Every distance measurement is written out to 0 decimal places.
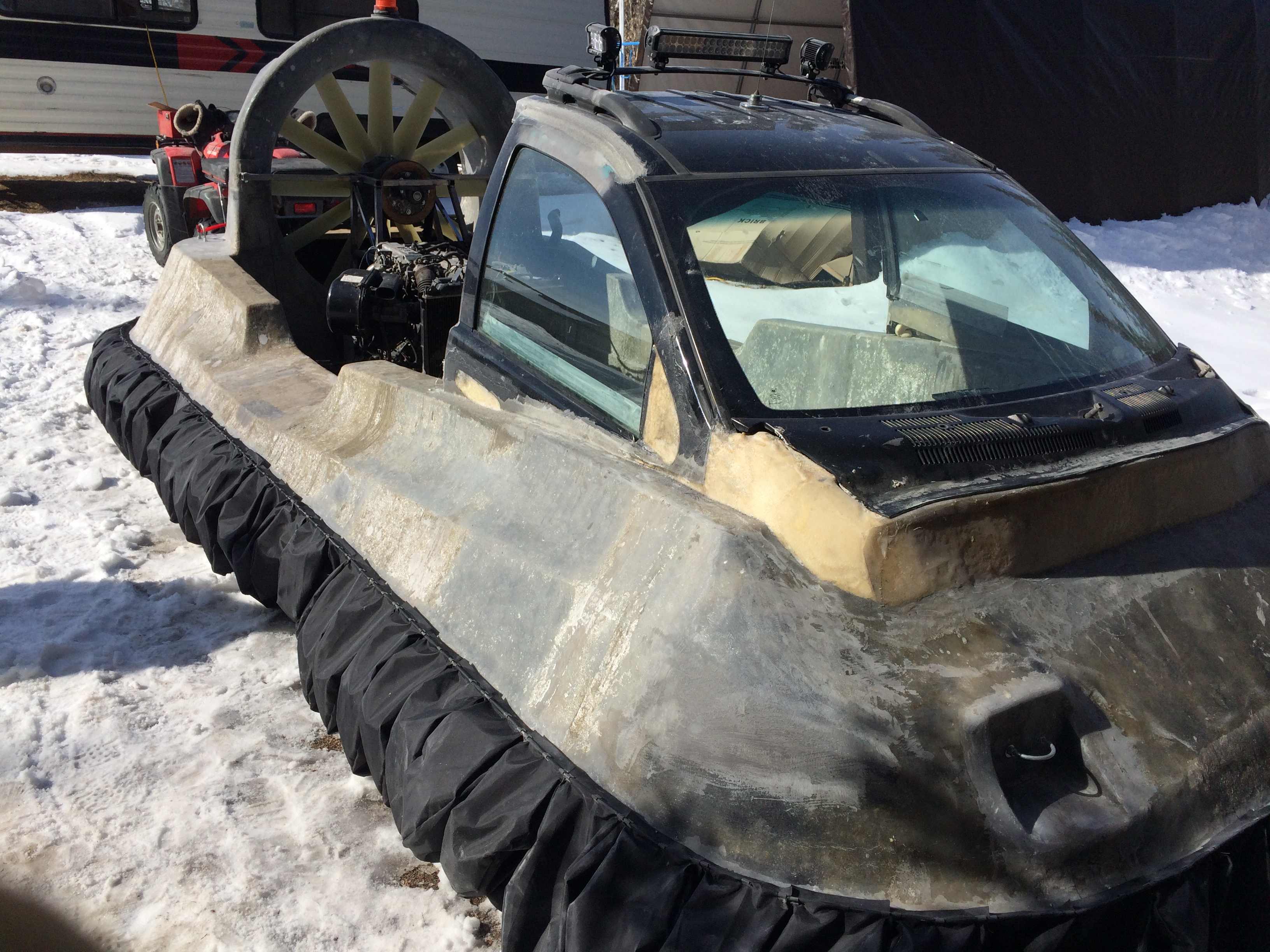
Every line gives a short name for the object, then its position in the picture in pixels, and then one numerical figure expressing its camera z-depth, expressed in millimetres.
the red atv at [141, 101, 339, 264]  6902
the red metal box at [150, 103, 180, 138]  9336
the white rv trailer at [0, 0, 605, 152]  9711
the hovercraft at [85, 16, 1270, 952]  1684
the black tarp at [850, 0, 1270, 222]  10070
